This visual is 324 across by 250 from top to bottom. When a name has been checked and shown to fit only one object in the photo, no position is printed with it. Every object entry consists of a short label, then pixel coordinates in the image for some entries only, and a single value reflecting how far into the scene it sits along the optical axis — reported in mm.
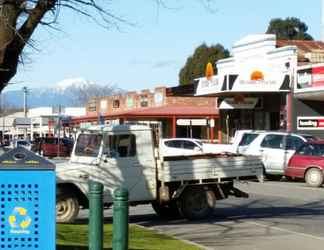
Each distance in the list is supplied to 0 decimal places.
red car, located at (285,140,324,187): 25453
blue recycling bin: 5957
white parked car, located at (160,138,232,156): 32594
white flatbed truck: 14586
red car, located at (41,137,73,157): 54344
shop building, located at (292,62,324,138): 36094
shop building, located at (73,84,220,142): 49344
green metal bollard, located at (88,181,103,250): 6844
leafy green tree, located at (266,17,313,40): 89438
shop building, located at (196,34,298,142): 37812
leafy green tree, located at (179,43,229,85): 78312
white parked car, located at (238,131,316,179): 27984
